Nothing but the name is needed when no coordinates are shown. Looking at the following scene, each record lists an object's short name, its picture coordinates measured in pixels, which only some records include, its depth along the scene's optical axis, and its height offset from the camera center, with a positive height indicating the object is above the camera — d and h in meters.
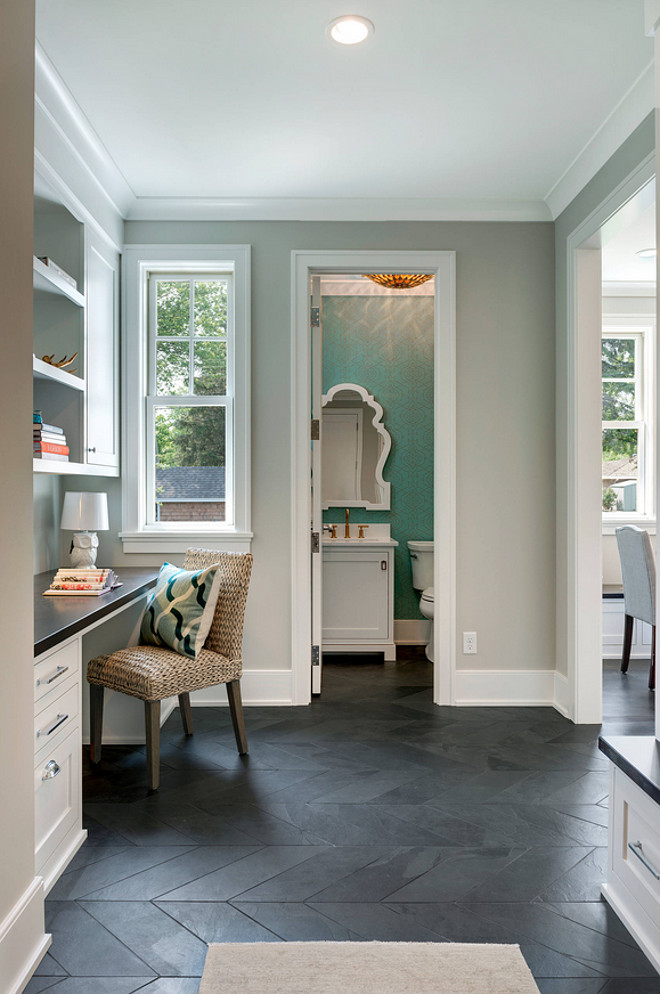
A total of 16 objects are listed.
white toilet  5.10 -0.54
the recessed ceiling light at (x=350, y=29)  2.37 +1.59
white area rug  1.66 -1.16
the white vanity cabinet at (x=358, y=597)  5.07 -0.74
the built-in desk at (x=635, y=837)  1.81 -0.93
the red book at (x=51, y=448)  2.74 +0.18
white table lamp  3.29 -0.13
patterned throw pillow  3.04 -0.52
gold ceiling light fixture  4.60 +1.40
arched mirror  5.43 +0.32
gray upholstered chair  4.36 -0.50
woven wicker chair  2.79 -0.73
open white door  4.06 +0.01
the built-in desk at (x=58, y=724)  2.07 -0.73
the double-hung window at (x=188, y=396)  3.98 +0.55
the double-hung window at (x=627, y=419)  5.59 +0.60
